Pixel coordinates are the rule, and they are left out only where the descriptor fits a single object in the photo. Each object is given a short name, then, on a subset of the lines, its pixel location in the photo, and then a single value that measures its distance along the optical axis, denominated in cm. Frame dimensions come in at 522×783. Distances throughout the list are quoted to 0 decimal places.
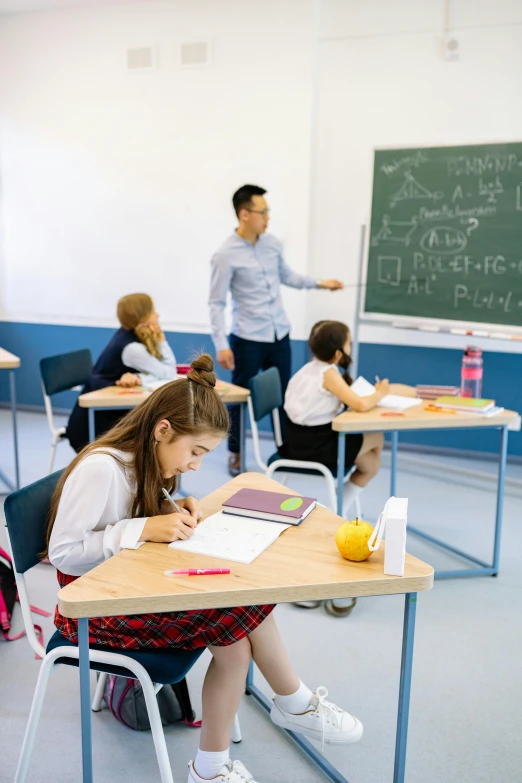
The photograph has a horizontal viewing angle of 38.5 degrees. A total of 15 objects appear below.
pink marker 151
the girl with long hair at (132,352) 347
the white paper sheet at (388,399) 311
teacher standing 416
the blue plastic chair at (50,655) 157
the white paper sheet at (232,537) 162
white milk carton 152
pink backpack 254
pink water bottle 333
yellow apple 158
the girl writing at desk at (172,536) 165
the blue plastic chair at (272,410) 297
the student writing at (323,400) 300
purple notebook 182
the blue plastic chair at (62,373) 358
